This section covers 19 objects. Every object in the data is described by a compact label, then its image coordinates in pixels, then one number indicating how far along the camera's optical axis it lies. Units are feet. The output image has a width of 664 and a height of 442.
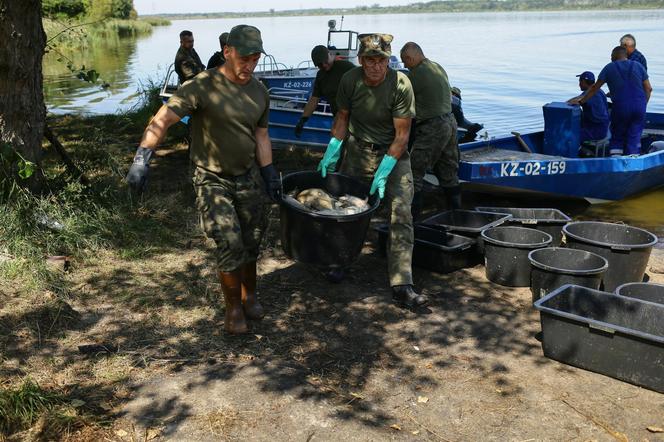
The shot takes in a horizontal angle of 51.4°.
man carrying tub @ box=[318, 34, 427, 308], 18.54
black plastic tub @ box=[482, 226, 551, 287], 20.85
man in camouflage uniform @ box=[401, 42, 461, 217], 25.35
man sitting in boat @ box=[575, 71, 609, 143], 33.73
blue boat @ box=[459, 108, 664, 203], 29.76
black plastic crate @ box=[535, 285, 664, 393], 14.88
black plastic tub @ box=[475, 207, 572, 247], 23.53
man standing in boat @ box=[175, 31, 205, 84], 36.27
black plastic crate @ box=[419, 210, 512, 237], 23.80
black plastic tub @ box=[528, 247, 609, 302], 18.31
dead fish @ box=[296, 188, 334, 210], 18.57
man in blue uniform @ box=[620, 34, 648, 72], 35.12
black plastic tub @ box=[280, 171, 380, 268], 17.47
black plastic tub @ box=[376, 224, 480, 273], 21.93
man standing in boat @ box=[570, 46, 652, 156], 32.55
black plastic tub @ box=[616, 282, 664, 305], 17.56
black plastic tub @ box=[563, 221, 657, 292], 19.98
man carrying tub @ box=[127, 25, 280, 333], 15.05
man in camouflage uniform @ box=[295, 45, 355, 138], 28.32
